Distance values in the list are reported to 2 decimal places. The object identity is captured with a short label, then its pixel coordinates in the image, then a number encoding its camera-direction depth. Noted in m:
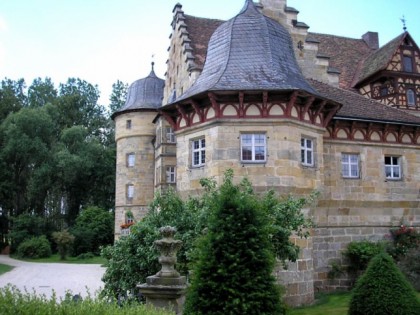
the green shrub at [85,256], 39.41
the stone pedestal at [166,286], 9.62
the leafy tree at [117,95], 59.03
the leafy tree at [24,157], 43.72
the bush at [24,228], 41.88
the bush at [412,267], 17.06
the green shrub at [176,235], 12.25
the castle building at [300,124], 16.39
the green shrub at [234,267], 9.20
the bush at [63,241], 37.88
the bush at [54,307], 5.75
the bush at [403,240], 19.62
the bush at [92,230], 42.03
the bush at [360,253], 18.95
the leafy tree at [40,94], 54.94
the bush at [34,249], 39.12
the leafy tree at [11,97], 49.78
